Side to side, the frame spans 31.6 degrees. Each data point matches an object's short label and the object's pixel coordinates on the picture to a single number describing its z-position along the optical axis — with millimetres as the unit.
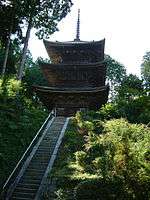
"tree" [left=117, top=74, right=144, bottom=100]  20191
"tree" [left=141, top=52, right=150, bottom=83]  38993
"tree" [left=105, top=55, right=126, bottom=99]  43063
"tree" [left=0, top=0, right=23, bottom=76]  21553
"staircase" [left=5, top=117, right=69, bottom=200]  10996
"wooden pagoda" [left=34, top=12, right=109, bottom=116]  23919
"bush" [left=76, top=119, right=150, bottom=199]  7697
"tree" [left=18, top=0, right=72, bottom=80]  21830
